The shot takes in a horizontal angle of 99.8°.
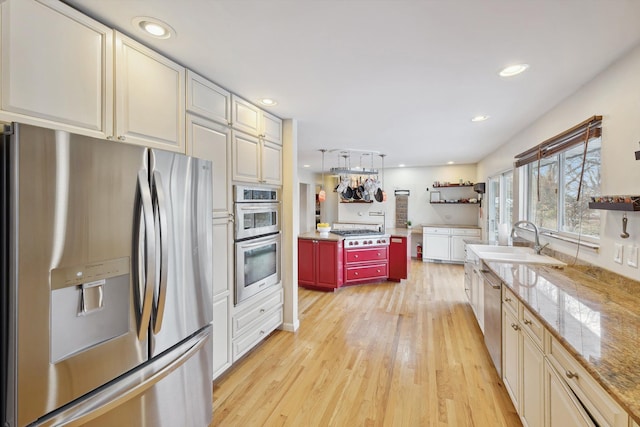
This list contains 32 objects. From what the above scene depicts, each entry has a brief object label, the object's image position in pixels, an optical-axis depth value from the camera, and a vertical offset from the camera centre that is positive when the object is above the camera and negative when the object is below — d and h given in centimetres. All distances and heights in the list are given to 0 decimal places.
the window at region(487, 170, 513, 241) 444 +17
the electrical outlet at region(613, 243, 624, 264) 169 -26
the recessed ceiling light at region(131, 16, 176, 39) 135 +95
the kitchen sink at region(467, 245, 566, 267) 239 -45
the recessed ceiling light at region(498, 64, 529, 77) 179 +97
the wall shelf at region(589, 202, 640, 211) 147 +3
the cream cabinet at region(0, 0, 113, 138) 102 +60
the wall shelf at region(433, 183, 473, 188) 634 +61
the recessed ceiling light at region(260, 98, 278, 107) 239 +97
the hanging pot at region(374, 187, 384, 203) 545 +31
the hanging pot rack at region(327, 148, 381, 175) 455 +105
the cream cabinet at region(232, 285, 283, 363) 229 -103
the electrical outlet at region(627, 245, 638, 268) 157 -26
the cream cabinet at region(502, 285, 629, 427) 91 -75
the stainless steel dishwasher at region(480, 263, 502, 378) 205 -86
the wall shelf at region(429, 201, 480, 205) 630 +18
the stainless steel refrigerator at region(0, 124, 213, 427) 89 -30
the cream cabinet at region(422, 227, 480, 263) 608 -73
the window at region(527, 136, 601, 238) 211 +19
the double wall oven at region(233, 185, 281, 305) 226 -28
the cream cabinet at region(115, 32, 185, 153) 141 +65
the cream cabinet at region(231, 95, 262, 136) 224 +82
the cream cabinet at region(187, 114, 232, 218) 187 +44
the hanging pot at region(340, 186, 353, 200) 542 +35
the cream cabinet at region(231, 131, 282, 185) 227 +46
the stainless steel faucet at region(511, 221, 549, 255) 274 -36
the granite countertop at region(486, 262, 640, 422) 83 -49
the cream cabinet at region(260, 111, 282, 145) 259 +83
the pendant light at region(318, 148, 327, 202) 524 +28
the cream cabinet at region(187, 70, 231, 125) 185 +81
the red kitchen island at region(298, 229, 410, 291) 436 -84
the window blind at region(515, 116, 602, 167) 191 +61
